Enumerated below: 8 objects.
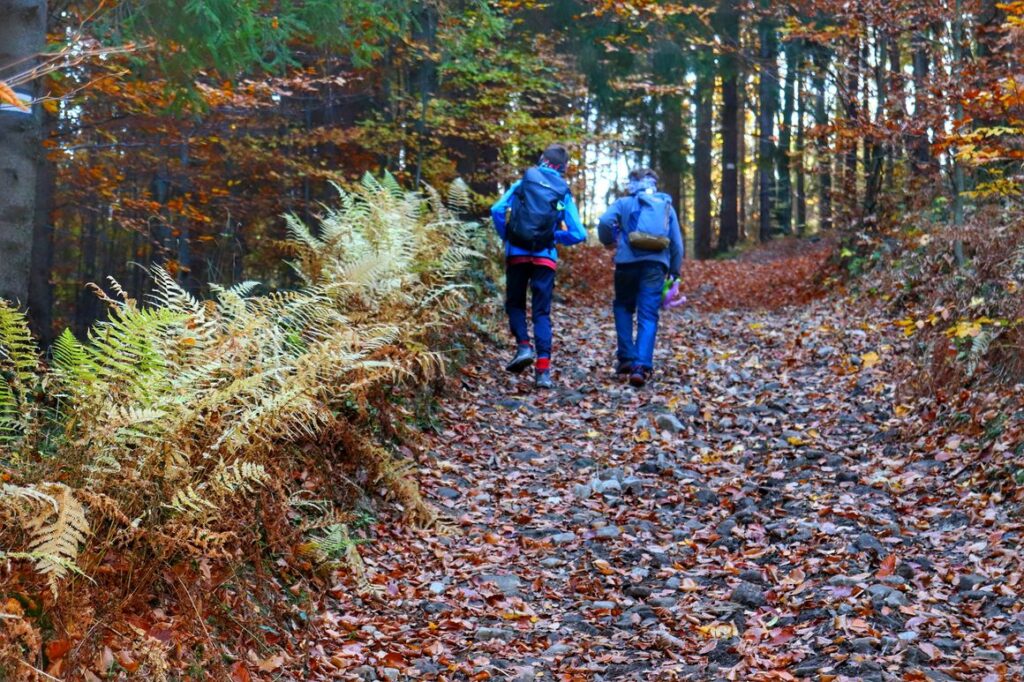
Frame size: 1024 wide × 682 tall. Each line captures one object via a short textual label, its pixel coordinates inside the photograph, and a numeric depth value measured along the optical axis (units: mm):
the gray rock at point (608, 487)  7275
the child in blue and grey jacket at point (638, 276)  10297
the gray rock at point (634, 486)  7267
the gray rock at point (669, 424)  8656
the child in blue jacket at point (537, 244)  9625
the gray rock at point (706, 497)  7004
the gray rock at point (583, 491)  7207
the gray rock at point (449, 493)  7160
